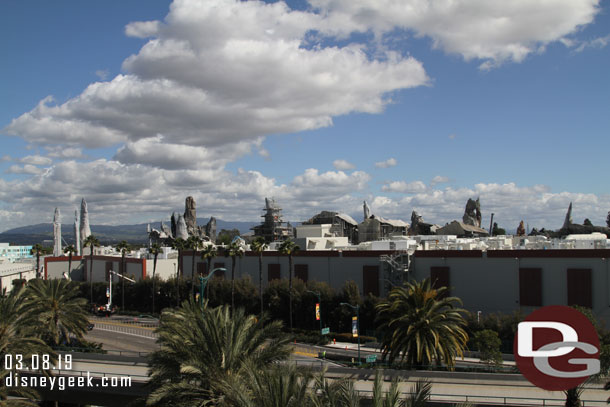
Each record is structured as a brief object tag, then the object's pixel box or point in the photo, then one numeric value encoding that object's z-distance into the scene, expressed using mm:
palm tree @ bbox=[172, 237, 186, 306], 77900
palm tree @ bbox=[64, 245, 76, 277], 96062
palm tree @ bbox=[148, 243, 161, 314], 85962
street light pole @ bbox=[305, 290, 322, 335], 62812
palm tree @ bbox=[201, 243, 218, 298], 74500
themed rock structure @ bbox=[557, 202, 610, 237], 104825
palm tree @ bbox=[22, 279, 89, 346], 44562
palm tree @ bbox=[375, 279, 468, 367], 34000
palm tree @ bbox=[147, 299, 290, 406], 20359
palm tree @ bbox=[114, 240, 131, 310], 88569
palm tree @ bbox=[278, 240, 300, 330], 67562
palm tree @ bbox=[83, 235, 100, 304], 96862
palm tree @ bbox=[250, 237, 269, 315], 70625
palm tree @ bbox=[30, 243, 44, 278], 95312
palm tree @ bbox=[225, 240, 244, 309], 72938
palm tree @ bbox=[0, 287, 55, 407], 26125
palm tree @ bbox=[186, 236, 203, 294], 78562
